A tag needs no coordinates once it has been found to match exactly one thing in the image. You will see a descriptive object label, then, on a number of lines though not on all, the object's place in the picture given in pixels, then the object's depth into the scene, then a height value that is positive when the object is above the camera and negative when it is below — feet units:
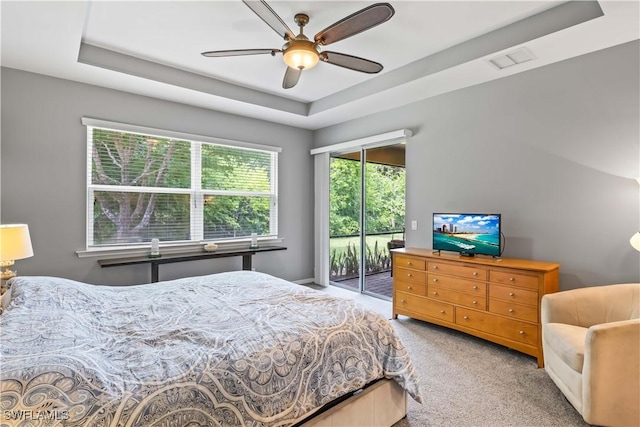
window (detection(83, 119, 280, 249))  11.91 +1.19
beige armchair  5.87 -2.92
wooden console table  11.34 -1.61
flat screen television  10.07 -0.61
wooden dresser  8.85 -2.46
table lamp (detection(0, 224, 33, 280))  7.43 -0.68
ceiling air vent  9.17 +4.64
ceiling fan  6.32 +4.00
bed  3.64 -1.98
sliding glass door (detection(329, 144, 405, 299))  14.99 -0.04
